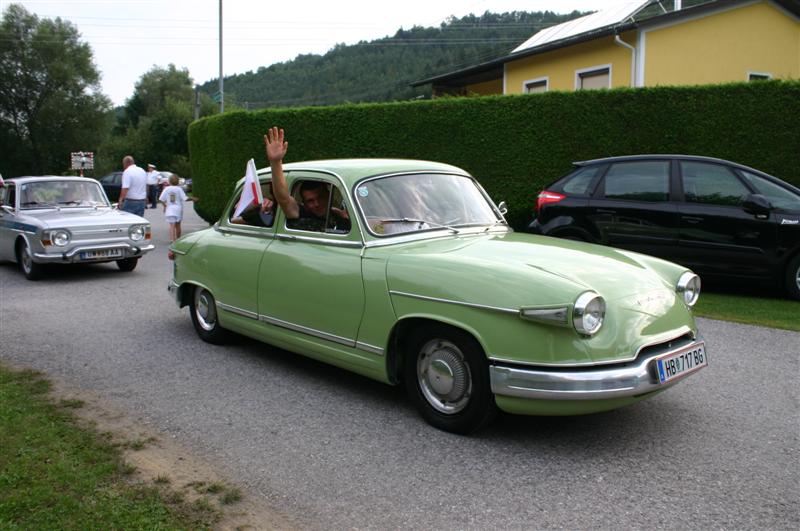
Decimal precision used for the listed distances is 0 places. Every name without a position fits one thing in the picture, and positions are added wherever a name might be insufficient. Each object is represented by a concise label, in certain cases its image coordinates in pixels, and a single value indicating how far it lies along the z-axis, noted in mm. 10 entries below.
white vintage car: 10172
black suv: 8328
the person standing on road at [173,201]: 14547
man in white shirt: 13602
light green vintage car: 3742
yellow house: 16641
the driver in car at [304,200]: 5266
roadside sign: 28547
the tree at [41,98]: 44719
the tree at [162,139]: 58438
